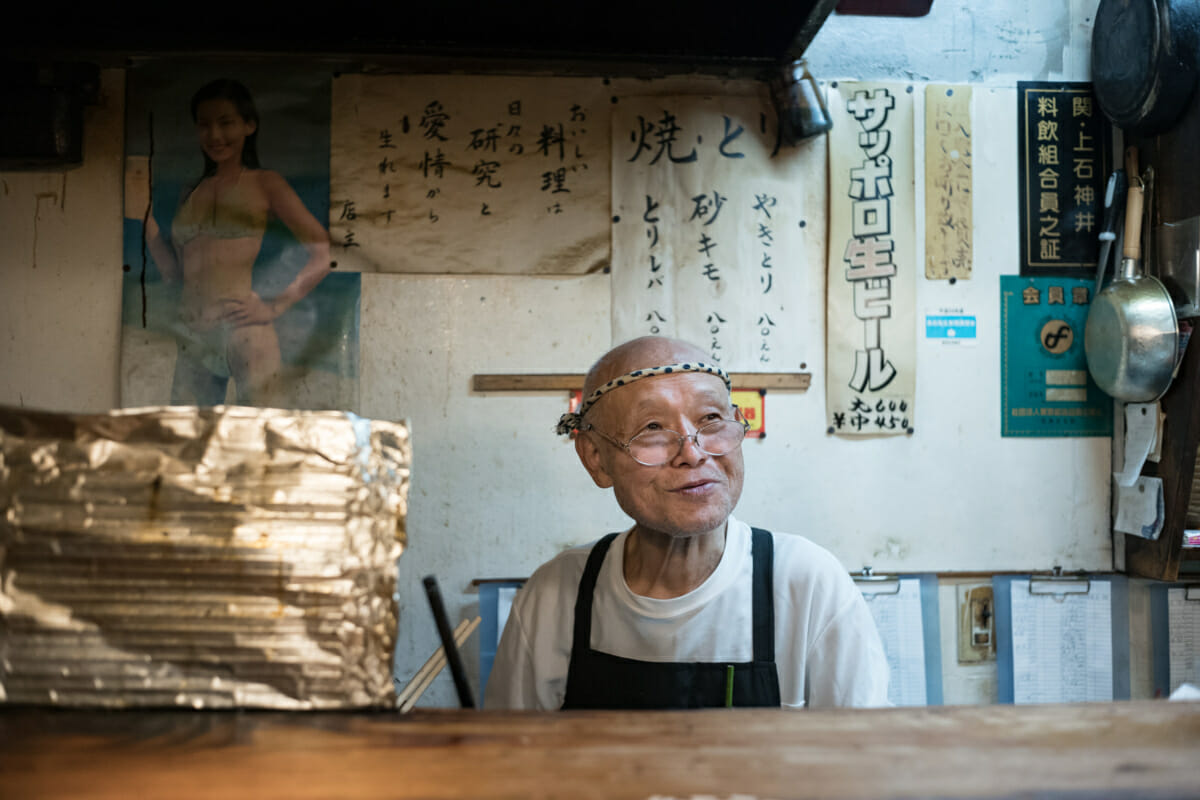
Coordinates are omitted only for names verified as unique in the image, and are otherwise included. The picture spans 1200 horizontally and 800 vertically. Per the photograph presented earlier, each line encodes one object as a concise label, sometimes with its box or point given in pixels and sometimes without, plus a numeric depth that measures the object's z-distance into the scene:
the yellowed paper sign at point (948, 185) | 2.44
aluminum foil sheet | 0.77
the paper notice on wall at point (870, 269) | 2.42
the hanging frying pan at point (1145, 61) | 2.10
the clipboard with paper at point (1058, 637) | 2.40
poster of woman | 2.29
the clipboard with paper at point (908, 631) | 2.36
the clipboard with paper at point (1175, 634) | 2.43
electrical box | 2.42
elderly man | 1.63
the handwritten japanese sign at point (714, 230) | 2.39
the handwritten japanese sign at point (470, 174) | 2.34
